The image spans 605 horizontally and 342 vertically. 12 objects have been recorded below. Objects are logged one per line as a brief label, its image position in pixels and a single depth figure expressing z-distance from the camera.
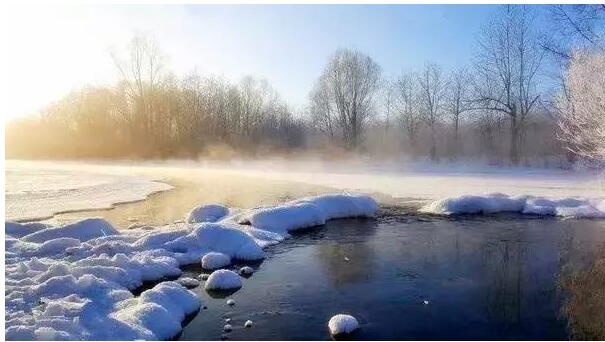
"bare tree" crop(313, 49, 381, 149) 47.69
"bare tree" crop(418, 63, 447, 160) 48.62
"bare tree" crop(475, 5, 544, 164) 37.28
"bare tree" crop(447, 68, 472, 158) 44.91
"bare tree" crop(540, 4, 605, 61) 14.19
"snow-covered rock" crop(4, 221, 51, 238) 11.96
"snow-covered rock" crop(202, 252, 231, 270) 10.33
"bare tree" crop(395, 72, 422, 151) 49.94
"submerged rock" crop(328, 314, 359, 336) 6.85
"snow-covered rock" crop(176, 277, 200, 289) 9.11
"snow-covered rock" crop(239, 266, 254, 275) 9.82
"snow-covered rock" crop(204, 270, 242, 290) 8.86
